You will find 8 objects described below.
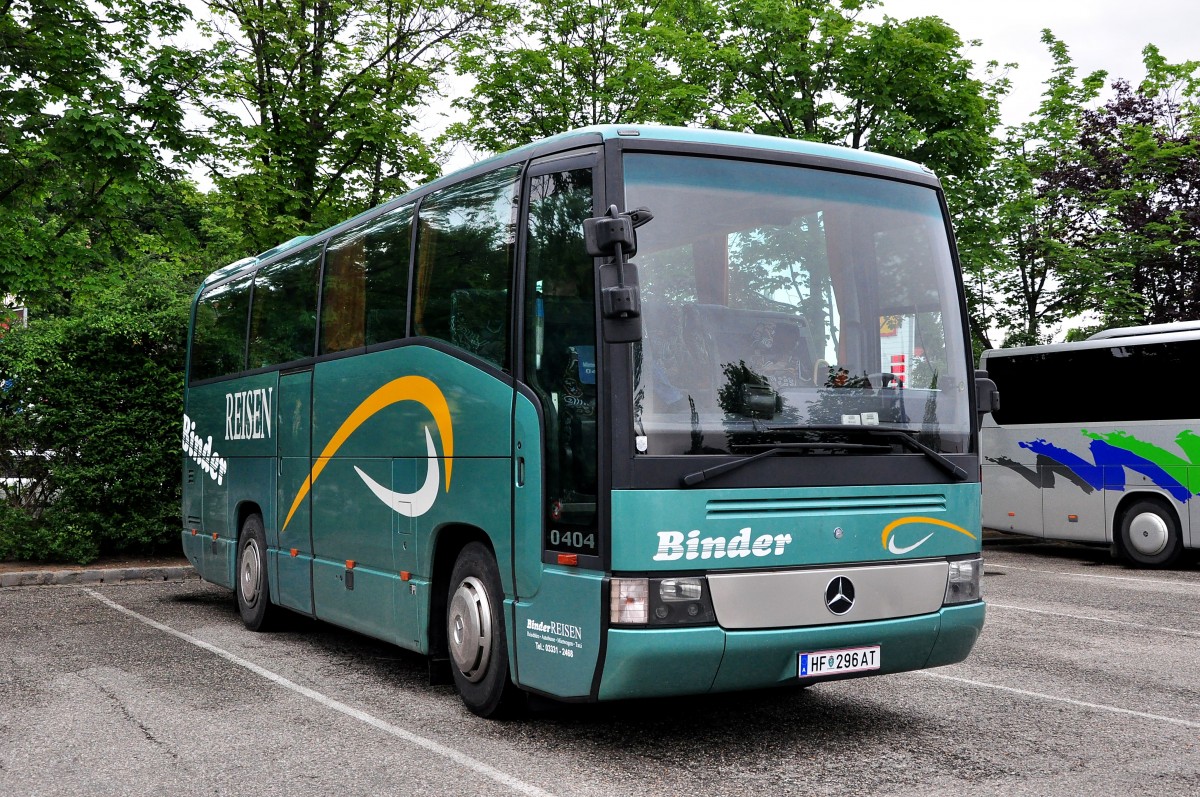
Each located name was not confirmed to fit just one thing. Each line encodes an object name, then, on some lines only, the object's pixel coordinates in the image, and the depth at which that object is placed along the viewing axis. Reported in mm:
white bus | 16594
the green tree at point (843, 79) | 20453
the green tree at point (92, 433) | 15156
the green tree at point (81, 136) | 14641
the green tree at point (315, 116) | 18703
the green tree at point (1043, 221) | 21219
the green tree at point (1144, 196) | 22109
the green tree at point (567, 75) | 20938
